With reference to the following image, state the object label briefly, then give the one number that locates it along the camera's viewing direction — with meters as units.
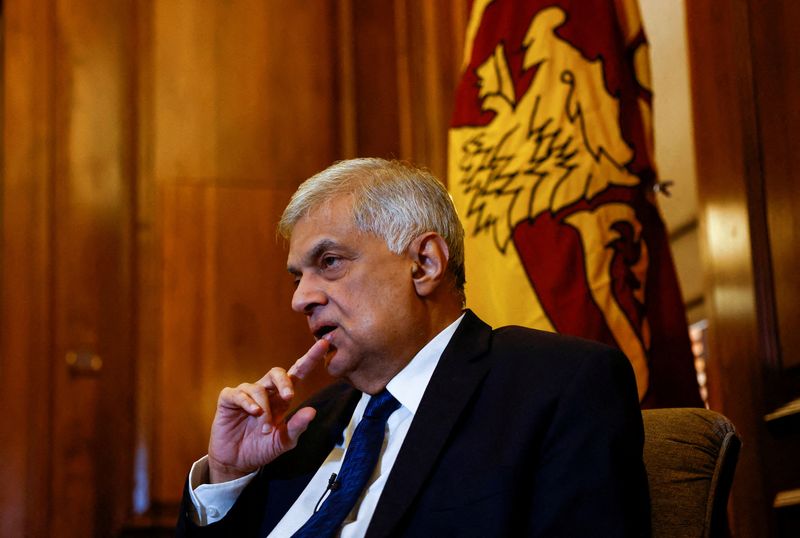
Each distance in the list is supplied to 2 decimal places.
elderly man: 3.25
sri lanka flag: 3.78
